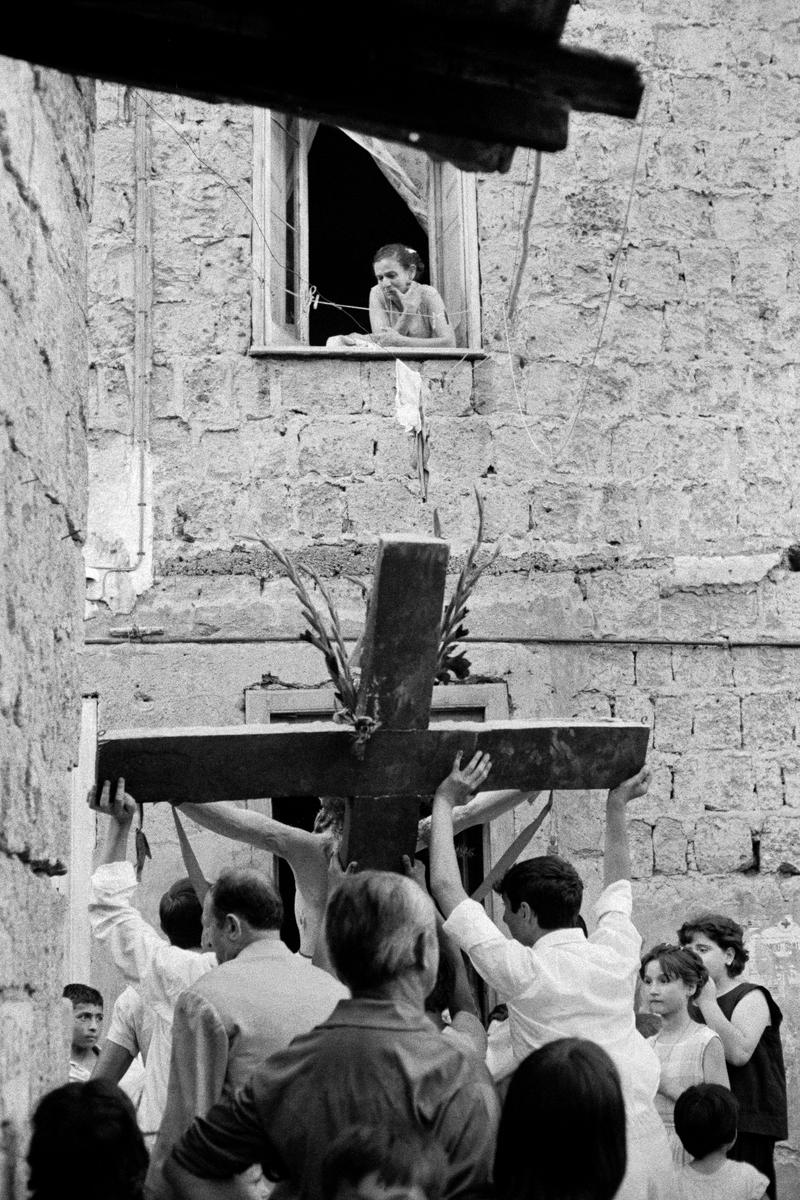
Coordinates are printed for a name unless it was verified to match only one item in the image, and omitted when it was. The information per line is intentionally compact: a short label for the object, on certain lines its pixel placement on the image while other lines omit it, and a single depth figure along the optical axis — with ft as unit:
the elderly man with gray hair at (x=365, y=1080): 8.99
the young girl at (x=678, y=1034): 17.56
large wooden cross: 13.34
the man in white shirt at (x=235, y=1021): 10.85
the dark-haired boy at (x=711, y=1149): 15.23
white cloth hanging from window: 25.93
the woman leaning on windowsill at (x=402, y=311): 26.40
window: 26.61
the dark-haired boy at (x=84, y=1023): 19.33
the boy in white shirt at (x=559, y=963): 12.85
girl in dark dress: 18.61
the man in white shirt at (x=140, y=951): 13.39
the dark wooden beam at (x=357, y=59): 7.80
